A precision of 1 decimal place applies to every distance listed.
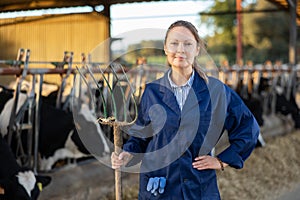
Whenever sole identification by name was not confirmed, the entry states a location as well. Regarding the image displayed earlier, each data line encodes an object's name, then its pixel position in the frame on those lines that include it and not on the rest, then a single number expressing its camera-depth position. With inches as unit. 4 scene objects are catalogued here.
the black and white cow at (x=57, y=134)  210.2
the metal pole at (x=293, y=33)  451.7
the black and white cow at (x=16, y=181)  136.1
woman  92.6
